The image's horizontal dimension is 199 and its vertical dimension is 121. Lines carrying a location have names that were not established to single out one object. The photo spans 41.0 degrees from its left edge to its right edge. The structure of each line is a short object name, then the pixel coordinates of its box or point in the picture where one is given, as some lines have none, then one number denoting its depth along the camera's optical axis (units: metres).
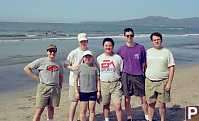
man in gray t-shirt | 4.42
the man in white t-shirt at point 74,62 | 4.61
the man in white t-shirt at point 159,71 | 4.60
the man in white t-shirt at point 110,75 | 4.58
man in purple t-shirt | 4.76
